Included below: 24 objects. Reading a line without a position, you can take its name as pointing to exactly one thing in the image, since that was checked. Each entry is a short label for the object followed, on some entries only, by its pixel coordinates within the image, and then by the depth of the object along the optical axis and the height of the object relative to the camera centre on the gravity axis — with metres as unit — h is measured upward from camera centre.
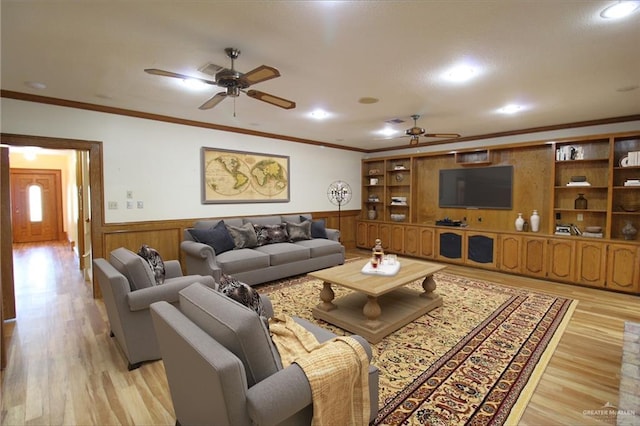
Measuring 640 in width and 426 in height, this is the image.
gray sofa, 4.19 -0.76
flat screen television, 5.69 +0.23
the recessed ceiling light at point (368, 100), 3.68 +1.17
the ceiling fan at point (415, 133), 4.34 +0.93
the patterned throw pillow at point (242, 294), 1.77 -0.53
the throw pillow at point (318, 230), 5.73 -0.55
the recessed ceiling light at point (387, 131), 5.41 +1.20
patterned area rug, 2.02 -1.29
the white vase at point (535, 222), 5.21 -0.37
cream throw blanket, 1.40 -0.82
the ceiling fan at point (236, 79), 2.24 +0.91
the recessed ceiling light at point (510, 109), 3.99 +1.17
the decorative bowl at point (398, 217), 6.98 -0.39
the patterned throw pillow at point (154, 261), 2.86 -0.57
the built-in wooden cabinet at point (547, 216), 4.45 -0.28
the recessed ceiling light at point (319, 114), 4.25 +1.19
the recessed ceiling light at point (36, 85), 3.16 +1.17
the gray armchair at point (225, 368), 1.22 -0.72
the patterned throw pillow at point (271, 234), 5.07 -0.56
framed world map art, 5.10 +0.40
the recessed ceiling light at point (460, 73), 2.79 +1.15
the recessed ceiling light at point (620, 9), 1.85 +1.14
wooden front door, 8.66 -0.15
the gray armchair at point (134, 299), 2.39 -0.76
